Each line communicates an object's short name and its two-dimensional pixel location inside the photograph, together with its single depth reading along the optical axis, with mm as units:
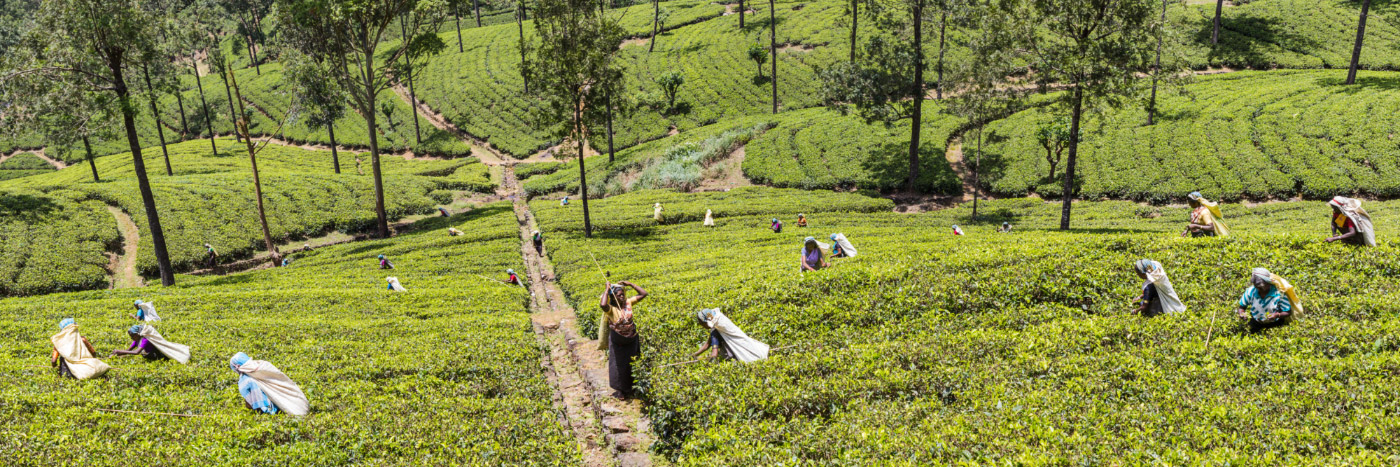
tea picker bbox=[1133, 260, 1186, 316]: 13328
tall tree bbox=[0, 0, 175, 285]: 26328
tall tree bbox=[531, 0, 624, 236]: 30938
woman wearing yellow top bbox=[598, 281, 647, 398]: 14125
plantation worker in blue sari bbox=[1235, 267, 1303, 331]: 11914
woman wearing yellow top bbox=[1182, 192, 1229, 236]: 18062
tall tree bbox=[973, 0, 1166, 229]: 25750
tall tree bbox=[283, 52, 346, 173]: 38094
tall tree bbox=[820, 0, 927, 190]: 38562
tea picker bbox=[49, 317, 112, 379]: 14750
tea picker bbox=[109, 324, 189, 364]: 15742
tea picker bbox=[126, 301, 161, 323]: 20211
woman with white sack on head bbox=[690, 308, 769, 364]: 13992
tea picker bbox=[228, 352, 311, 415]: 12930
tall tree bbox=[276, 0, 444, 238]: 35031
